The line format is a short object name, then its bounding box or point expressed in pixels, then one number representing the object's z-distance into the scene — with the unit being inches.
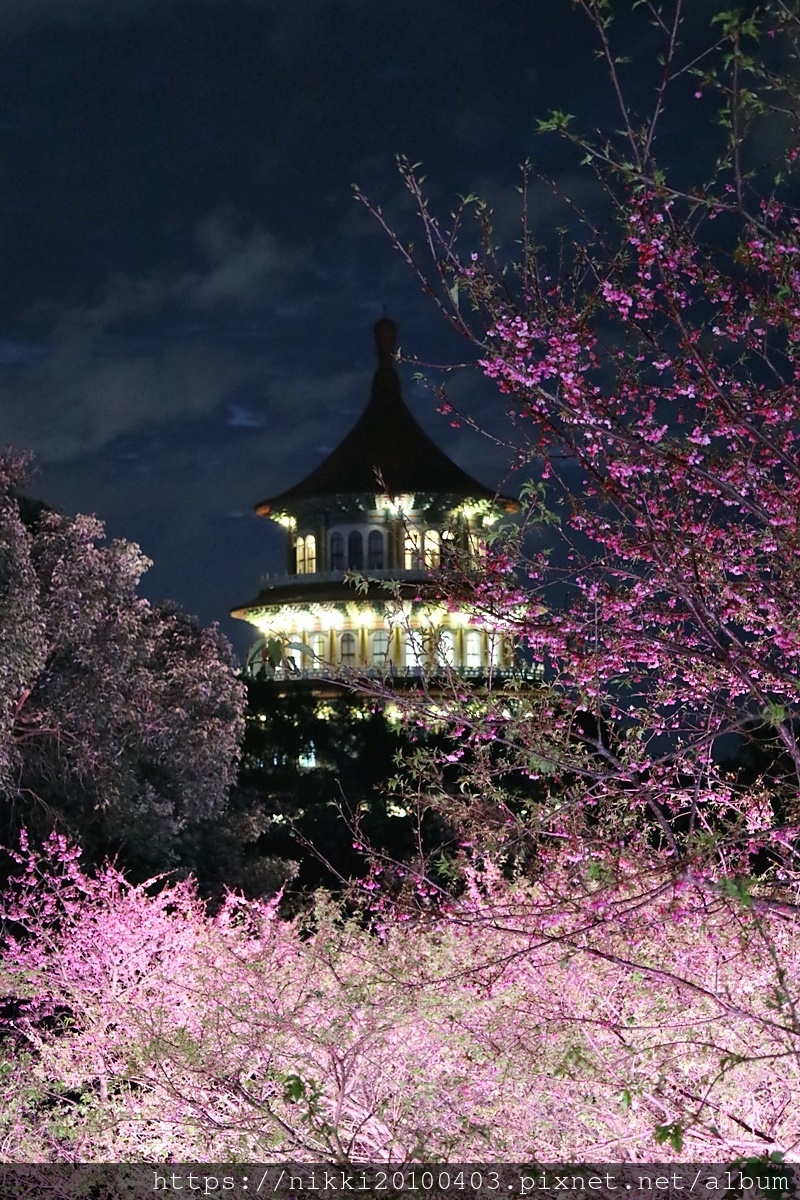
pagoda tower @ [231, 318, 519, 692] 2261.3
